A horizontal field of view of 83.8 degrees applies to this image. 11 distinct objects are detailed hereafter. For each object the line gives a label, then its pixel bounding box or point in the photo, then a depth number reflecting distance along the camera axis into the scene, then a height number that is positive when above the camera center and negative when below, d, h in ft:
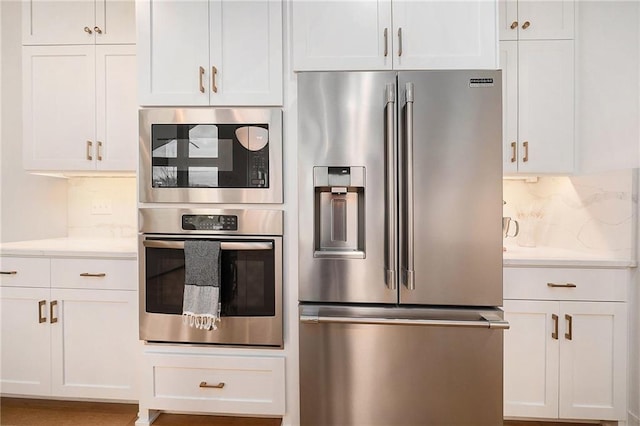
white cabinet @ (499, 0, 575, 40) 6.83 +3.66
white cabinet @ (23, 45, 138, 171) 7.11 +2.08
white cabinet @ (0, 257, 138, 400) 6.41 -2.17
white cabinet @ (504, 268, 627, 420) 5.86 -2.41
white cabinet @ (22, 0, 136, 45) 7.07 +3.77
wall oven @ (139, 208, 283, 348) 5.78 -0.95
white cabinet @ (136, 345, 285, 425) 5.84 -2.84
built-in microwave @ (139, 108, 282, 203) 5.79 +0.89
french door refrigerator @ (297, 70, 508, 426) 4.74 -0.63
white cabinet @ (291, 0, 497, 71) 5.36 +2.67
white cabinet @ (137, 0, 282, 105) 5.80 +2.58
